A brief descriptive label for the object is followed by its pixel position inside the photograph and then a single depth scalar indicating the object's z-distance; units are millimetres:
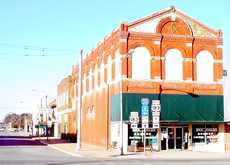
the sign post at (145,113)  35500
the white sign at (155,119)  35591
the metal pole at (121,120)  36538
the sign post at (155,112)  35438
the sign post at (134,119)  35706
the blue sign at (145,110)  35781
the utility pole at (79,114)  40728
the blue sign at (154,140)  41781
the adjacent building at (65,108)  71062
